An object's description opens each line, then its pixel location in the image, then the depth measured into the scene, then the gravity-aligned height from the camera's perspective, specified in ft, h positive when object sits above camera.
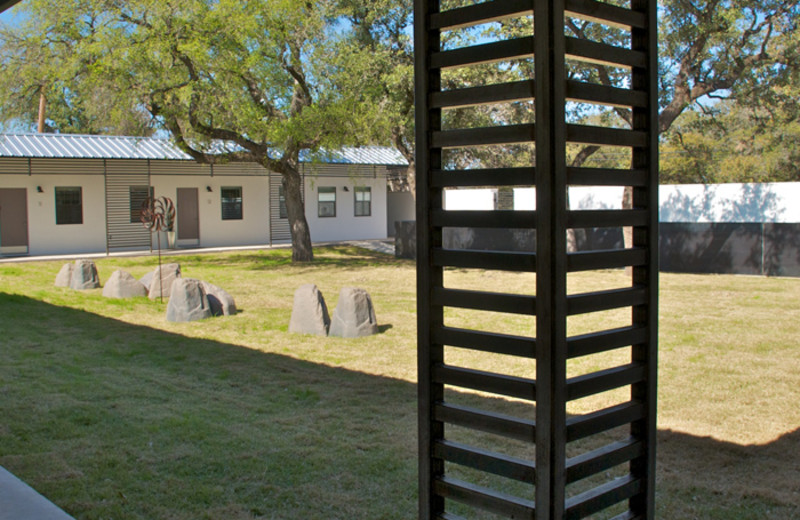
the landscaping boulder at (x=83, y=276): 49.16 -3.04
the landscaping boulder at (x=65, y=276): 50.37 -3.12
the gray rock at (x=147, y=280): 45.87 -3.12
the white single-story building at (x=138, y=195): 72.90 +4.18
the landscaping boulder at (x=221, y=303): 38.19 -3.88
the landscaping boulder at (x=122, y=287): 44.78 -3.47
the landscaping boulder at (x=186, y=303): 36.32 -3.67
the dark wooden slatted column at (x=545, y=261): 5.50 -0.29
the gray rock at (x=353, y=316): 32.17 -3.93
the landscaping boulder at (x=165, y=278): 44.39 -2.95
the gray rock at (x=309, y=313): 32.83 -3.85
